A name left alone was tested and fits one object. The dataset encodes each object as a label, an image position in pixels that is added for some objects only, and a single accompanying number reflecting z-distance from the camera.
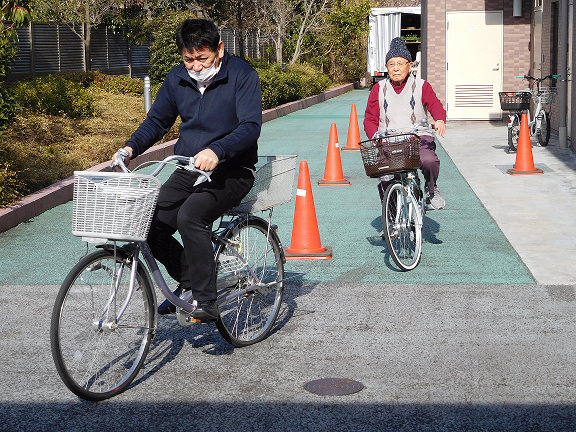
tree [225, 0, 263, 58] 30.39
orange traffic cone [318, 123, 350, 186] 11.92
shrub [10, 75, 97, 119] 16.92
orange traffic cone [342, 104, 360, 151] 16.06
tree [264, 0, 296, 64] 32.00
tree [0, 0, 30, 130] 9.39
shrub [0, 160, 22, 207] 9.32
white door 20.52
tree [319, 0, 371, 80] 41.25
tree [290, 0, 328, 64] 36.28
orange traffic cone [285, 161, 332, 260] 7.60
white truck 37.31
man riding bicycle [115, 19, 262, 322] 4.65
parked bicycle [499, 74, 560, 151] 14.20
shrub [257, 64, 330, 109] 25.19
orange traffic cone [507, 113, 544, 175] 12.23
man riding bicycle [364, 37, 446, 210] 7.17
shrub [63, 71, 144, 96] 23.25
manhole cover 4.44
